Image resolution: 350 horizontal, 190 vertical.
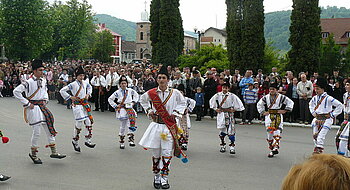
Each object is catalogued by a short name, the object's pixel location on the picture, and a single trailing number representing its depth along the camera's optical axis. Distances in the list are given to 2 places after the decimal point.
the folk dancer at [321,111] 8.85
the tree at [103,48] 86.06
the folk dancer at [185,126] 10.37
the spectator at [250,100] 15.66
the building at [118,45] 131.89
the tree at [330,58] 27.05
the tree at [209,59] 22.61
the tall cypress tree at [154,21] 31.80
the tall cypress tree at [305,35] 18.83
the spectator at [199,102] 16.33
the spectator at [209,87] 16.45
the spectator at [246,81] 15.77
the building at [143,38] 114.34
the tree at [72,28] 56.34
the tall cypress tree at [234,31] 21.53
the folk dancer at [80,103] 9.96
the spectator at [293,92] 15.51
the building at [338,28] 66.21
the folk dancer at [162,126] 7.13
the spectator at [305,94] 15.09
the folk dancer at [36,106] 8.60
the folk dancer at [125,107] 10.84
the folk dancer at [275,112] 9.97
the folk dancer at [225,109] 10.18
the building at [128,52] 138.35
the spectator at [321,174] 1.47
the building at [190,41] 122.94
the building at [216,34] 116.38
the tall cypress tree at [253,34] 20.52
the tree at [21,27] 42.84
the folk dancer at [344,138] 8.13
